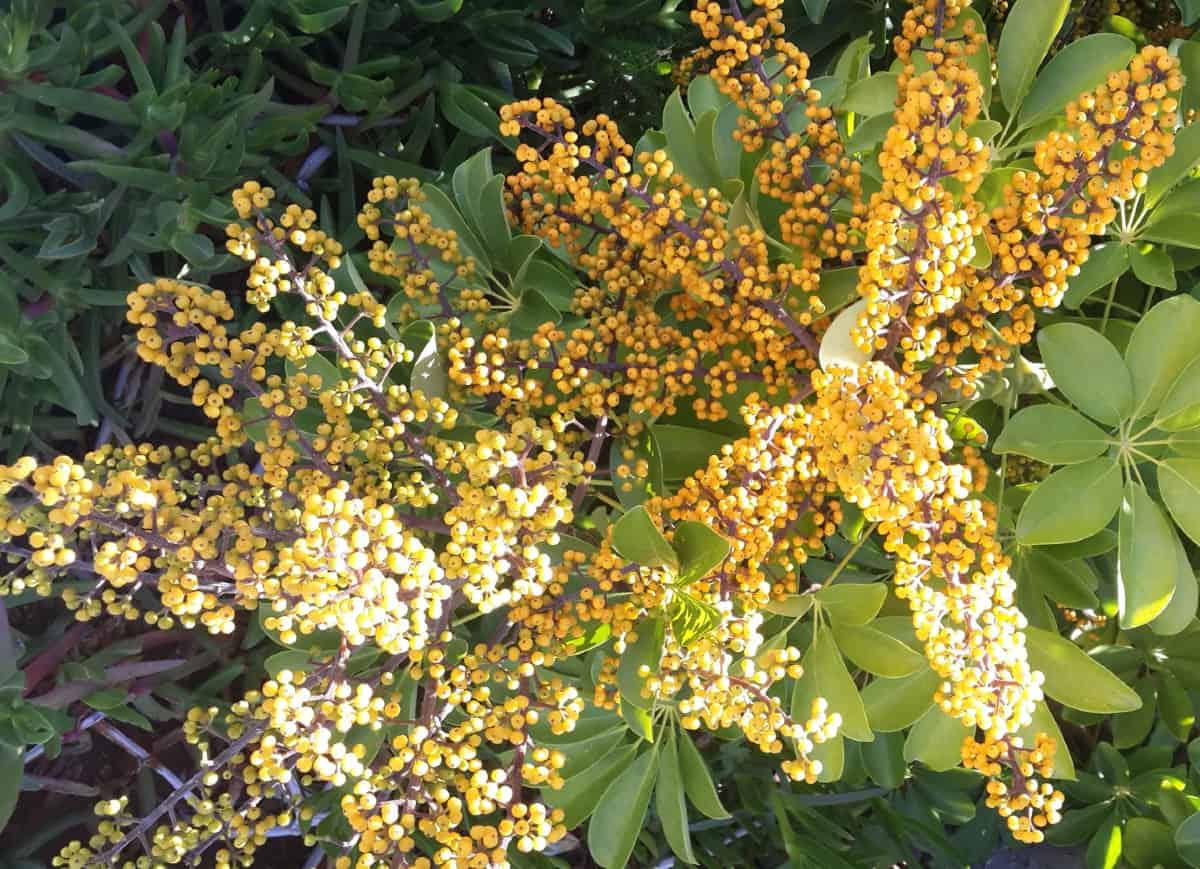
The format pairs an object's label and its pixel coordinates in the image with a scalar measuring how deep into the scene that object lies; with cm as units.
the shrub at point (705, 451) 78
